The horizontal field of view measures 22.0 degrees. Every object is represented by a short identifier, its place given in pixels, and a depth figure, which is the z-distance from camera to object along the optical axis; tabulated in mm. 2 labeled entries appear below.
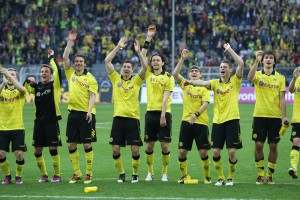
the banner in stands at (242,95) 42625
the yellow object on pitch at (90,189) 14195
